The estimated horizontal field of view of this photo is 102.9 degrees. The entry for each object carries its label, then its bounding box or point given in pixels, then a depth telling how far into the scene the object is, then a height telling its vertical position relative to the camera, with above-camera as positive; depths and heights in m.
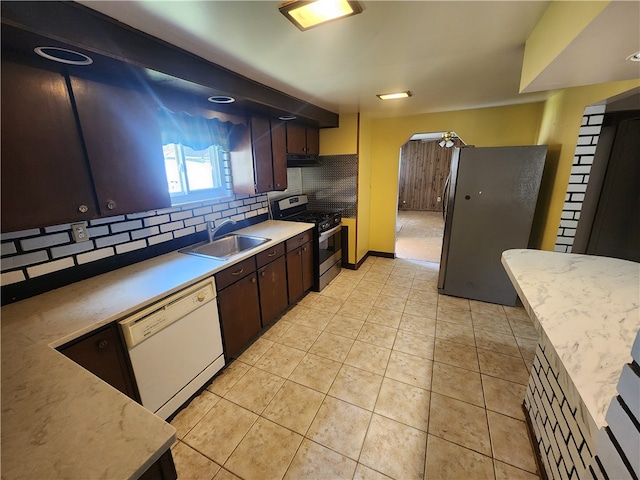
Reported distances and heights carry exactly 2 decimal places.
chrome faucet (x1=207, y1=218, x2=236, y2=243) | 2.28 -0.43
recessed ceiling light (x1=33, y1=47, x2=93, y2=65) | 1.06 +0.53
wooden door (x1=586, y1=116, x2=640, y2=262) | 2.02 -0.20
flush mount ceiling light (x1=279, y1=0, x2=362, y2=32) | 1.08 +0.73
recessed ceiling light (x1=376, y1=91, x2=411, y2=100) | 2.47 +0.79
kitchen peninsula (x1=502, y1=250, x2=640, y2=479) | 0.74 -0.55
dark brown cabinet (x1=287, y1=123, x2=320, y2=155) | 2.94 +0.47
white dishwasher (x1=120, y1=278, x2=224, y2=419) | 1.34 -0.97
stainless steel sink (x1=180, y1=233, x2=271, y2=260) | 2.18 -0.59
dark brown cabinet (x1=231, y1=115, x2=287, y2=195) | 2.43 +0.20
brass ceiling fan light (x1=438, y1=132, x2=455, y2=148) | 3.65 +0.57
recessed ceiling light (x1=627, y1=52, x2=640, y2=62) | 1.04 +0.49
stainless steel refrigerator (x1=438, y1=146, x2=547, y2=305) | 2.50 -0.39
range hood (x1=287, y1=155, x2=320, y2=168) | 3.22 +0.23
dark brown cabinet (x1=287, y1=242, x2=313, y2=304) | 2.68 -1.00
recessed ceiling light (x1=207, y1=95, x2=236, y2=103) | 1.84 +0.58
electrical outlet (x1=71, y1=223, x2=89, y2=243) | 1.47 -0.29
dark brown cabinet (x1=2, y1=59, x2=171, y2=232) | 1.07 +0.15
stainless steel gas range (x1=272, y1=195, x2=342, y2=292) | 3.10 -0.66
